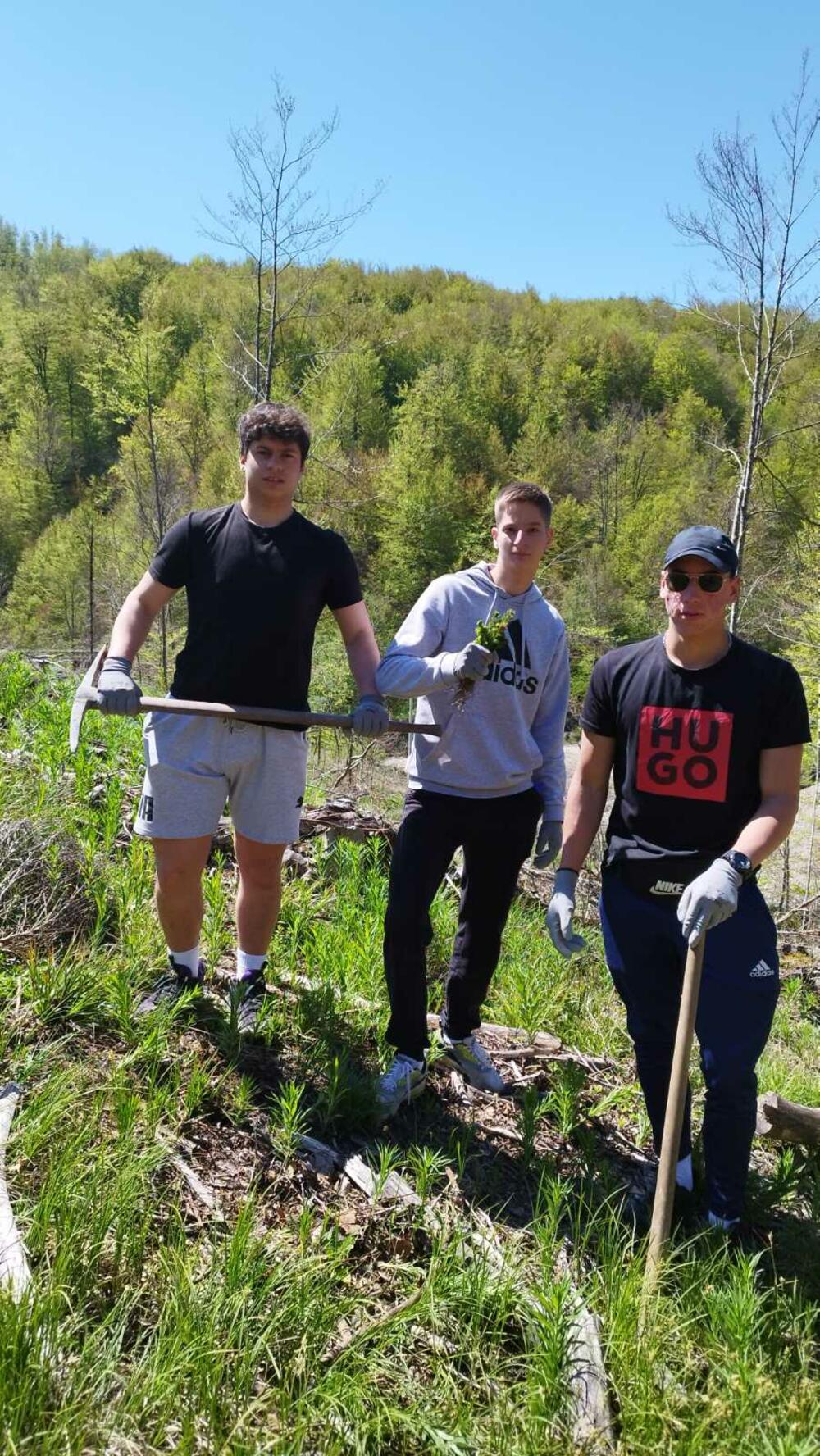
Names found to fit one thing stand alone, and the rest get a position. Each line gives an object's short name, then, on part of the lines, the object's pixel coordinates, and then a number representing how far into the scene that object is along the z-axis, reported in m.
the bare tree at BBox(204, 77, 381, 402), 9.91
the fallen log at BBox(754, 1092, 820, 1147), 2.95
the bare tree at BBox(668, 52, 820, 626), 9.08
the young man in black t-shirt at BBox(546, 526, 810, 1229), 2.41
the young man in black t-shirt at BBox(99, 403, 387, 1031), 2.81
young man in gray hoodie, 2.81
